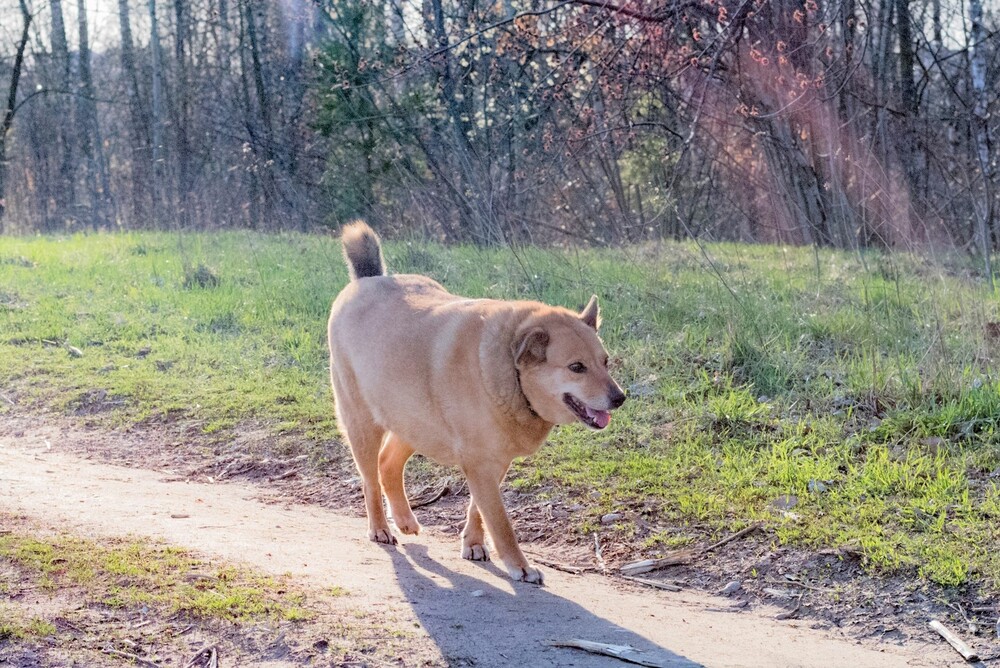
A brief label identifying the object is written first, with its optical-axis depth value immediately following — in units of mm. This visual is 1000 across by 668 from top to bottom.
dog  4598
